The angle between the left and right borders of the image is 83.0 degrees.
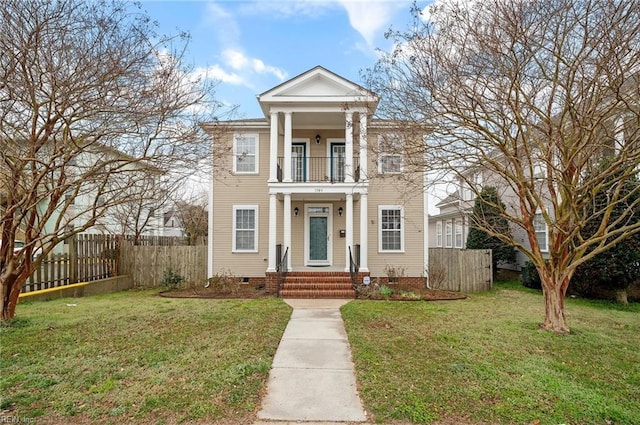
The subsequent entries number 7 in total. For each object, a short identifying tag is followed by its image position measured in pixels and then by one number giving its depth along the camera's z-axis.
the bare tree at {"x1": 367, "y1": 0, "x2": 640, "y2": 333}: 5.70
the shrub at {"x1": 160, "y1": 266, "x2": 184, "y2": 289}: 12.84
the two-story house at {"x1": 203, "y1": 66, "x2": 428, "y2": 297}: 12.37
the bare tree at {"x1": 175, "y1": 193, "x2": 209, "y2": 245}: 23.35
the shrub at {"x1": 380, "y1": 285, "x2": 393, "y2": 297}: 10.92
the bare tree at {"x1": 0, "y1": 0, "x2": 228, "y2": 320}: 5.73
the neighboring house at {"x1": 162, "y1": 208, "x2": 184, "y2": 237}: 39.84
